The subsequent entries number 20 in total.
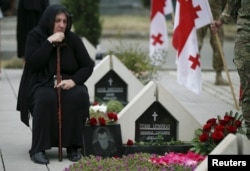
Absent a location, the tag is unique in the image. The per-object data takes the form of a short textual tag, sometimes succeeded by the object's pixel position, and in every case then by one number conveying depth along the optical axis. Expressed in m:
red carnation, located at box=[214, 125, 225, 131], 9.69
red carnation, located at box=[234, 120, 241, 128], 10.16
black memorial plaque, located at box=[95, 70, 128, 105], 16.02
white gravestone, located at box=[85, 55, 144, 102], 15.92
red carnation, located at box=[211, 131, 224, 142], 9.58
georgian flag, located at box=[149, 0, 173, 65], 18.79
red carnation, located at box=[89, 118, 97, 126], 11.49
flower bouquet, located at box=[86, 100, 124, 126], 11.55
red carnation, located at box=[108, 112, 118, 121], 11.59
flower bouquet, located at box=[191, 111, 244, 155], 9.69
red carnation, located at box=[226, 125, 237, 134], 9.79
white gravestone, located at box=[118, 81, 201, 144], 11.55
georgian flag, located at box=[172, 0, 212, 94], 14.03
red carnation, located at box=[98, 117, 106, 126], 11.45
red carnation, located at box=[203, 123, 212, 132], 10.09
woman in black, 11.39
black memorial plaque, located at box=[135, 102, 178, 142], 11.60
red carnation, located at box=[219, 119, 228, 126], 10.09
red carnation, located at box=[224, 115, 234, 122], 10.20
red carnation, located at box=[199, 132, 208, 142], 9.90
